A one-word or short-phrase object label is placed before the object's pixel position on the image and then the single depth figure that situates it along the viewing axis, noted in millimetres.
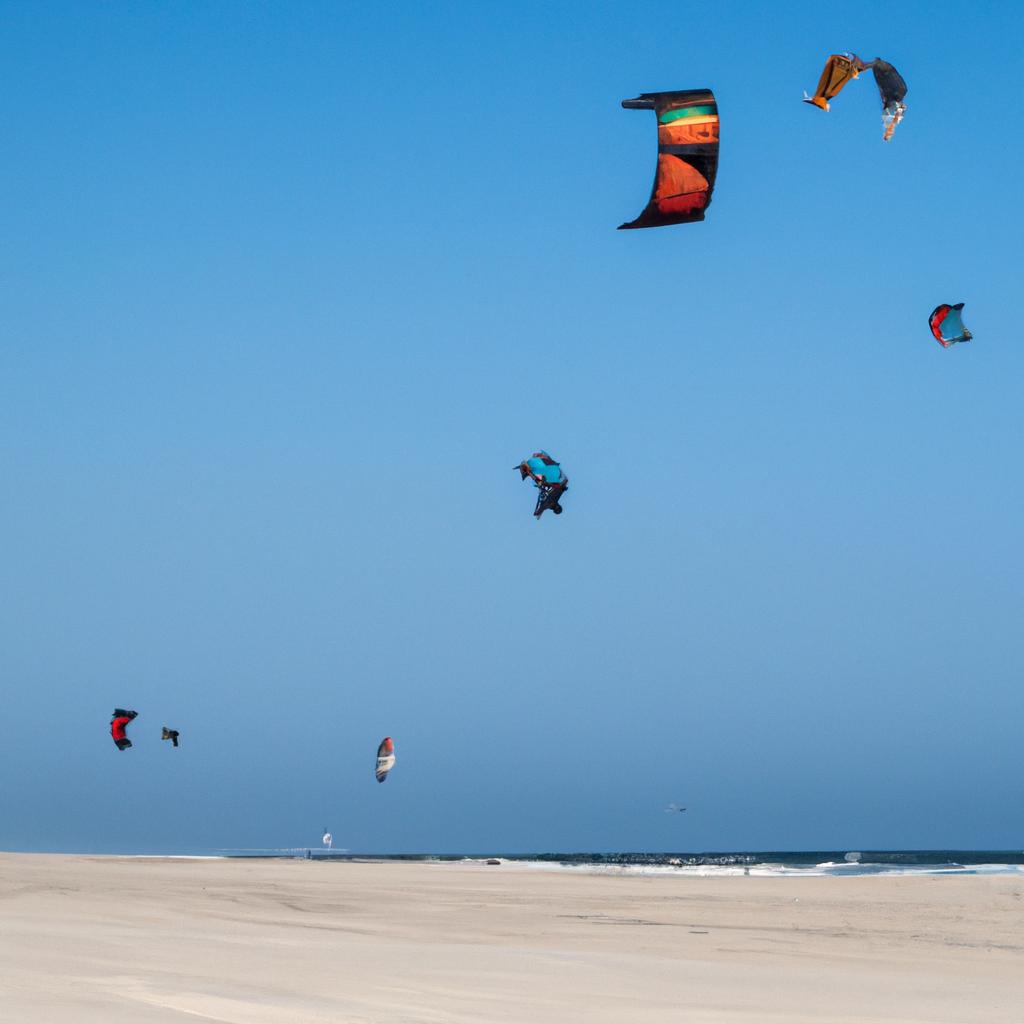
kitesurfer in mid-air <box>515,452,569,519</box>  24000
